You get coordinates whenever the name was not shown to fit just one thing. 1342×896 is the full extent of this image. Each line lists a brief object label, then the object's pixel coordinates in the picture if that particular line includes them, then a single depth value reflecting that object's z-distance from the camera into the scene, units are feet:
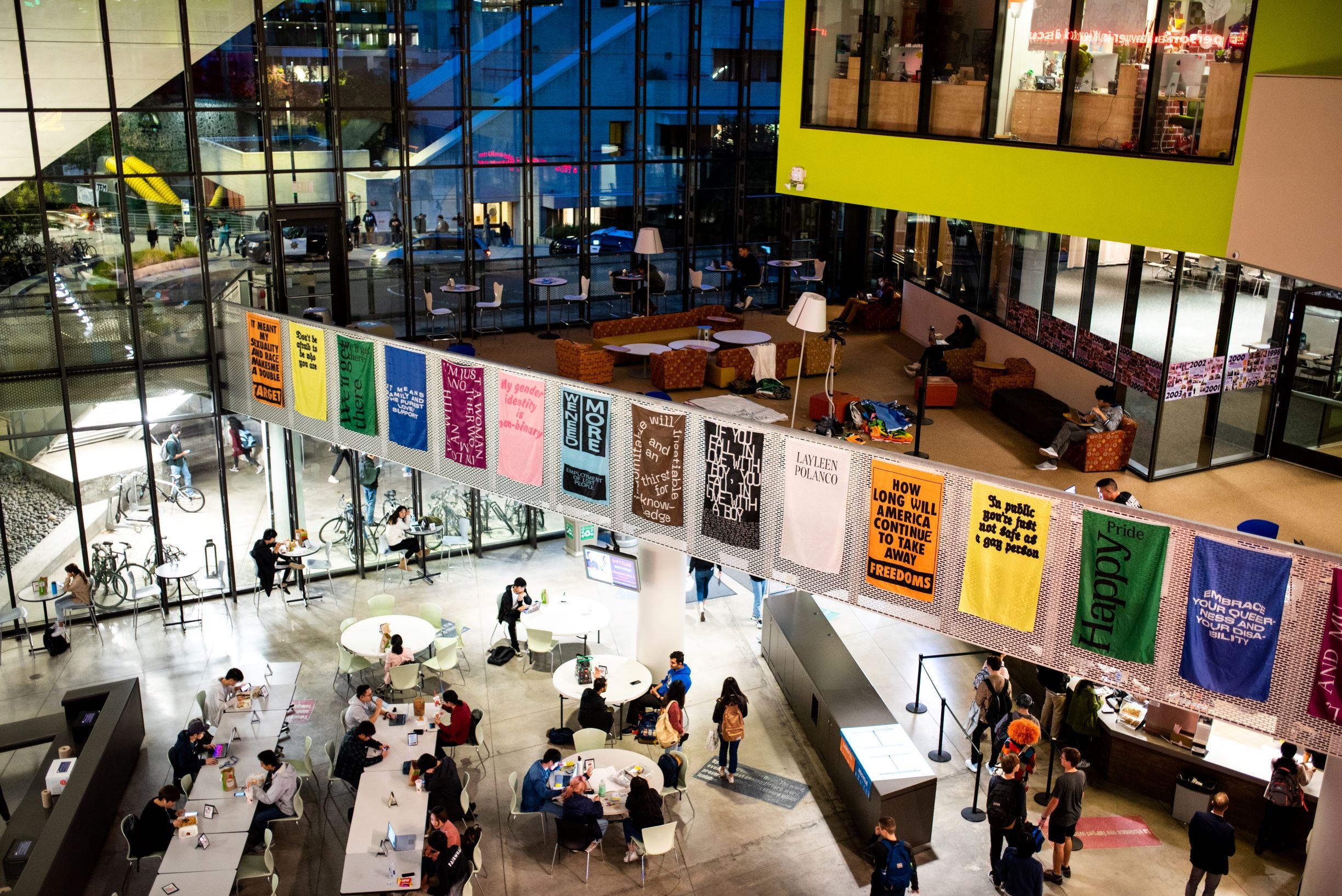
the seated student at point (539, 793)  42.16
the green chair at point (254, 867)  39.27
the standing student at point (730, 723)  46.44
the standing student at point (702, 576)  60.44
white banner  36.63
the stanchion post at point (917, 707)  51.52
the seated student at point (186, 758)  42.50
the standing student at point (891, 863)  37.76
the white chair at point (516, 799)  42.32
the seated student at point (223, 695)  46.52
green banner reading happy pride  31.83
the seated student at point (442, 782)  41.50
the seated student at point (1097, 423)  49.93
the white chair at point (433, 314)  67.15
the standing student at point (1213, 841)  37.42
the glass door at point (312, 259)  61.16
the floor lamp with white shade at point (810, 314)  45.34
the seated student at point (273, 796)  41.39
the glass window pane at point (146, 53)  54.08
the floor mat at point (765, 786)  46.34
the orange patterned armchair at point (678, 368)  61.82
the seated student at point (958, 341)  62.03
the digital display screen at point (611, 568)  51.19
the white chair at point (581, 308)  75.15
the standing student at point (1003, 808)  40.37
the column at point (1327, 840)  34.91
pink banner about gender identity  43.50
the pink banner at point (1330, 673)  29.30
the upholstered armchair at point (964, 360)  63.62
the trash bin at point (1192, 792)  43.52
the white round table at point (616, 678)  48.85
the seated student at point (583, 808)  41.09
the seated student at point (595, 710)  47.29
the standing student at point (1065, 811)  40.29
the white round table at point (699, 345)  63.82
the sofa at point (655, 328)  68.49
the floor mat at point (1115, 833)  43.04
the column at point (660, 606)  50.31
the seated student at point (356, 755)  43.09
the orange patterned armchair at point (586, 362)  62.28
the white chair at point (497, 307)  69.05
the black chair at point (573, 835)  41.27
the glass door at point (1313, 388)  47.62
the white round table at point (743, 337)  64.44
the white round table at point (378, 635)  52.16
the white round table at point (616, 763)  43.29
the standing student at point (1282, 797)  40.37
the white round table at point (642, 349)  63.05
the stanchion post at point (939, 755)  48.37
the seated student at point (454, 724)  45.78
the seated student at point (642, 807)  40.78
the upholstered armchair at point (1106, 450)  49.90
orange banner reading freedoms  34.81
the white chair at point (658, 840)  40.78
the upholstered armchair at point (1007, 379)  59.06
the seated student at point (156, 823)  39.42
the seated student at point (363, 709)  45.44
